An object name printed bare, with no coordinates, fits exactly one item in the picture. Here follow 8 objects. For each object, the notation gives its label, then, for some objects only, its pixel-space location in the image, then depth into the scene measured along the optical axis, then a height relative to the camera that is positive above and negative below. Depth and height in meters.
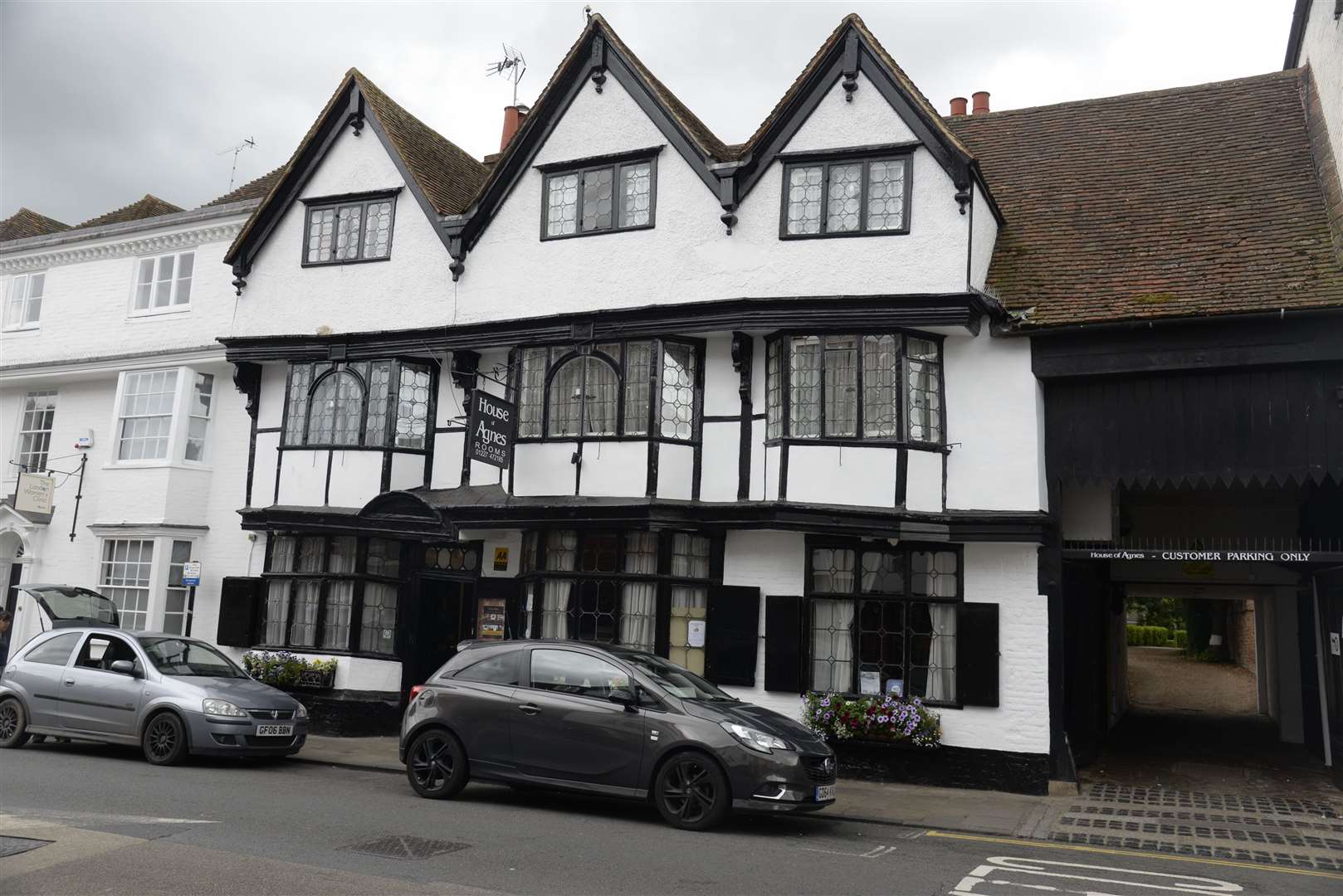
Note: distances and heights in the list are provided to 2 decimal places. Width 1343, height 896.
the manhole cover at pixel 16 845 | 7.79 -1.94
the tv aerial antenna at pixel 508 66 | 21.92 +10.85
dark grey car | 9.51 -1.21
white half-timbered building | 13.50 +2.85
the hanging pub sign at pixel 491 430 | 14.34 +2.31
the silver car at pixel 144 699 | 12.34 -1.32
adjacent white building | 18.44 +3.19
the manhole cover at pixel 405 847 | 8.28 -1.96
